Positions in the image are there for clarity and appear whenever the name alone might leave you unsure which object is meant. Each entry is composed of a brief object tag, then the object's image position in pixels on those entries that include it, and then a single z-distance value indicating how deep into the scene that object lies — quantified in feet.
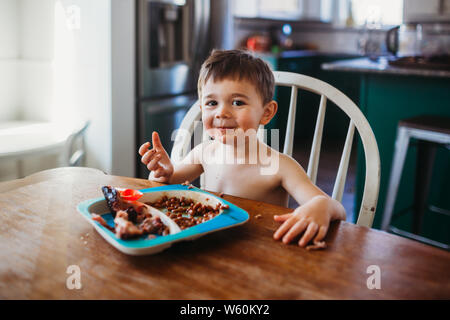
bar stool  6.29
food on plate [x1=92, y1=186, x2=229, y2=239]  2.30
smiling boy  3.35
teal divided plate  2.13
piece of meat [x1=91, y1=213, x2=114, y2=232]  2.41
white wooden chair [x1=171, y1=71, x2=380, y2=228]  3.33
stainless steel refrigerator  8.35
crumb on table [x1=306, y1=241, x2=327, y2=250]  2.31
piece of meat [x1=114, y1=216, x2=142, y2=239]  2.18
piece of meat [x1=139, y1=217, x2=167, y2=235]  2.34
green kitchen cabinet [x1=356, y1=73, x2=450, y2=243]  7.38
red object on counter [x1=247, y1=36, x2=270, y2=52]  14.56
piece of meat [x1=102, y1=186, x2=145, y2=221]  2.61
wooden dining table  1.90
